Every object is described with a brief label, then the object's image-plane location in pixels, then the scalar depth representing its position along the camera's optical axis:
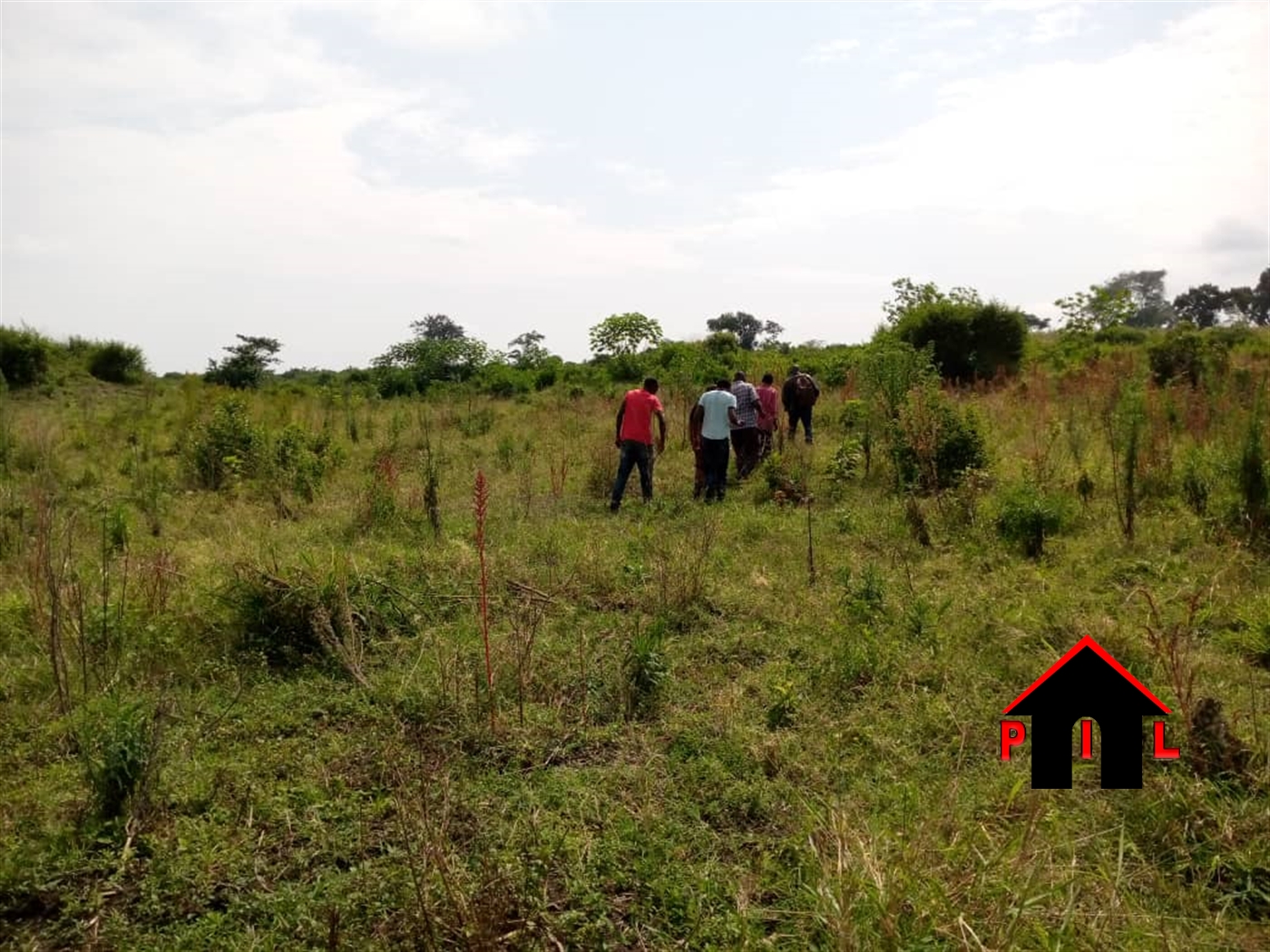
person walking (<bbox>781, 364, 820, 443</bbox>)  12.33
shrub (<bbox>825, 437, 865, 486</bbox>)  10.52
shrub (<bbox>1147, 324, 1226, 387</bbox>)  15.97
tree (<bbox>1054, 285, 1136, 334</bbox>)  24.86
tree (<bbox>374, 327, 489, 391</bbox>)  25.28
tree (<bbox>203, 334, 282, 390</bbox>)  21.52
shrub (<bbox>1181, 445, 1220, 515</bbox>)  7.66
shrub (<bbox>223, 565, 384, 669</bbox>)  5.17
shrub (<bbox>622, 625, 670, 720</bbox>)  4.57
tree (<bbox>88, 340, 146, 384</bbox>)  20.91
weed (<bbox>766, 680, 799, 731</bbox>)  4.36
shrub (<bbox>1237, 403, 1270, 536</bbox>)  6.95
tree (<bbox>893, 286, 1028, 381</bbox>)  19.39
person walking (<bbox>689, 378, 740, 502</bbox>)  9.88
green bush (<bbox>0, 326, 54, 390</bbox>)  18.38
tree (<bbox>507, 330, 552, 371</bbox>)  28.05
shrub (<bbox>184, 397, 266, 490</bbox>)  10.52
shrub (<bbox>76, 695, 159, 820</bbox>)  3.46
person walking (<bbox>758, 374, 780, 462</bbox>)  11.51
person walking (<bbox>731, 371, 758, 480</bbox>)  10.95
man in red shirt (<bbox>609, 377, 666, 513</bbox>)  9.30
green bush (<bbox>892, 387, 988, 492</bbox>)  9.27
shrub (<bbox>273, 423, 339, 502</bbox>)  10.06
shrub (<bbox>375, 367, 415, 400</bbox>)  23.43
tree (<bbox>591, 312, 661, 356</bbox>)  27.00
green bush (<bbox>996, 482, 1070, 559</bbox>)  7.06
